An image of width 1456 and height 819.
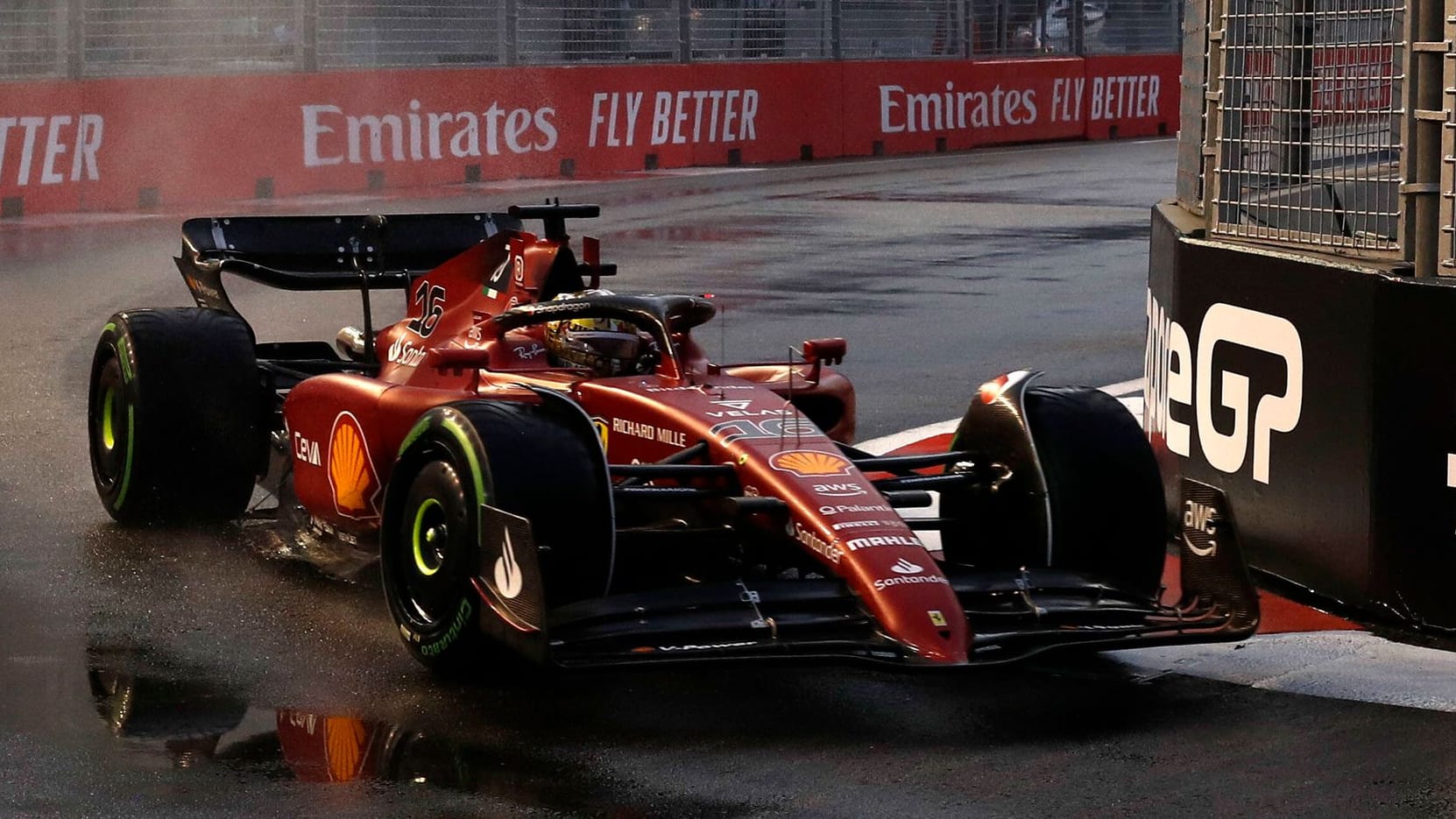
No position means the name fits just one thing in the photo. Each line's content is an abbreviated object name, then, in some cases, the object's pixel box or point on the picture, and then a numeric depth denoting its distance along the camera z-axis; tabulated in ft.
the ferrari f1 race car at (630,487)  39.01
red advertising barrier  131.64
